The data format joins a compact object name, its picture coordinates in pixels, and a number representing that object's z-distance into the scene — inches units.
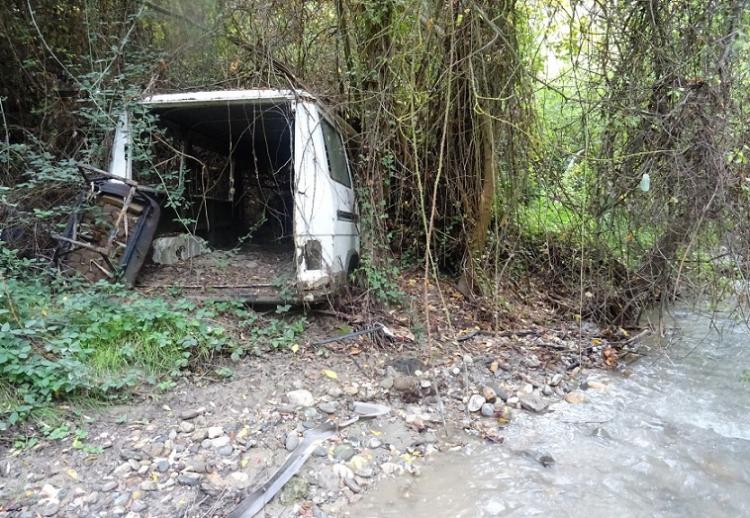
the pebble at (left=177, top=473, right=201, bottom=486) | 101.5
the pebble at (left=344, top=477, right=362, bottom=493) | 106.9
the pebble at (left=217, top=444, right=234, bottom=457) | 110.7
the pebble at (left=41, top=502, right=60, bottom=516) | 91.2
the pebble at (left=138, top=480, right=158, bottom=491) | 99.4
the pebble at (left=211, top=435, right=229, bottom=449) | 113.0
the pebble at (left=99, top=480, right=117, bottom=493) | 98.1
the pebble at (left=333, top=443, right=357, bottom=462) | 115.0
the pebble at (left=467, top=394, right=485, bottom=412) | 143.4
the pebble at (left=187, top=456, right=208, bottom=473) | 105.4
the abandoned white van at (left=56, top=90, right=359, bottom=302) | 154.0
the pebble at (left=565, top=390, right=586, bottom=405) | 154.7
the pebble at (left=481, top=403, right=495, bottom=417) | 141.6
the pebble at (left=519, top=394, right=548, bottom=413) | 146.5
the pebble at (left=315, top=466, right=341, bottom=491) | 106.3
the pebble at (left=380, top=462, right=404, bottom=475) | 114.4
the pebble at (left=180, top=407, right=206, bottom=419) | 120.9
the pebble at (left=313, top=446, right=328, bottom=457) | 113.9
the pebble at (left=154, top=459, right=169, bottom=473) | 104.3
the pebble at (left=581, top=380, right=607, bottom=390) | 165.0
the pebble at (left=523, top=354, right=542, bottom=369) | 174.4
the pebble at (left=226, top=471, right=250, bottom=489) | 102.3
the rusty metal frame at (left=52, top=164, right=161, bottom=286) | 154.0
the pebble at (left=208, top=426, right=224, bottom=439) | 115.7
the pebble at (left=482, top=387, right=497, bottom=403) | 148.3
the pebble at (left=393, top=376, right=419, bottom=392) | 146.1
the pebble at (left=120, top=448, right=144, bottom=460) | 106.1
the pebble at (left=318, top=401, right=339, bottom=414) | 131.7
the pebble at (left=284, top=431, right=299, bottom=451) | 115.3
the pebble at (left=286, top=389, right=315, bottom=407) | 133.2
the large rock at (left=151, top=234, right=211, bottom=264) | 177.3
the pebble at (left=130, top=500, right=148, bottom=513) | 94.3
